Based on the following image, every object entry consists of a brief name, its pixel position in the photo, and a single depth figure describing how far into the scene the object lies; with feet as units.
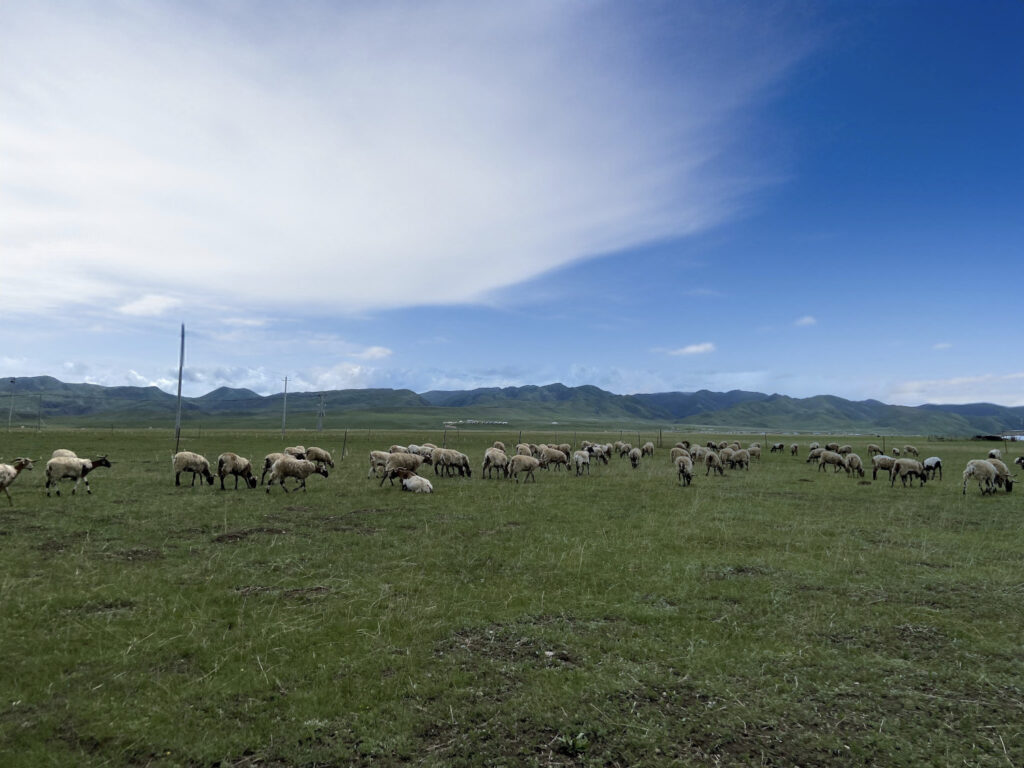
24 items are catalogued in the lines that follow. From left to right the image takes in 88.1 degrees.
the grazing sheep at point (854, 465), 112.96
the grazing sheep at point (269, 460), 83.61
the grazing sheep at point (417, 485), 73.97
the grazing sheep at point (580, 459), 102.27
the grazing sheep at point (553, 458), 108.17
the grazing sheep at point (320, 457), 101.68
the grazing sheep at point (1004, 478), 83.19
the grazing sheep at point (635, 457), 119.57
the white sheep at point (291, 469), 74.33
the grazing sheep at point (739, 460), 122.62
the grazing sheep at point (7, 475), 59.52
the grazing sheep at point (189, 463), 76.59
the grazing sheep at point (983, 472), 80.74
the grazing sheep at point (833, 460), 116.67
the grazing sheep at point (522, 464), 89.61
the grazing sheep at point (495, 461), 92.22
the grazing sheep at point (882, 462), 108.17
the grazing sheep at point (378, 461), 95.29
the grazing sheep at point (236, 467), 76.13
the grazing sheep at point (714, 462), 105.91
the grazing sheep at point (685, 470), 89.20
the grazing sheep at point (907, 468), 92.27
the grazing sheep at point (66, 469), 66.95
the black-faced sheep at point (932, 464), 106.11
